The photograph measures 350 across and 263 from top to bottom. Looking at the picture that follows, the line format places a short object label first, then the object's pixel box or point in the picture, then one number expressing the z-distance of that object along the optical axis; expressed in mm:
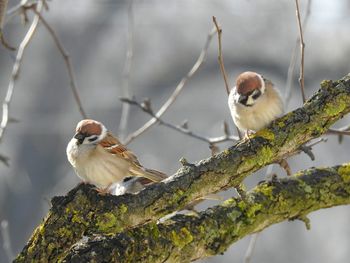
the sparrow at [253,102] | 8859
